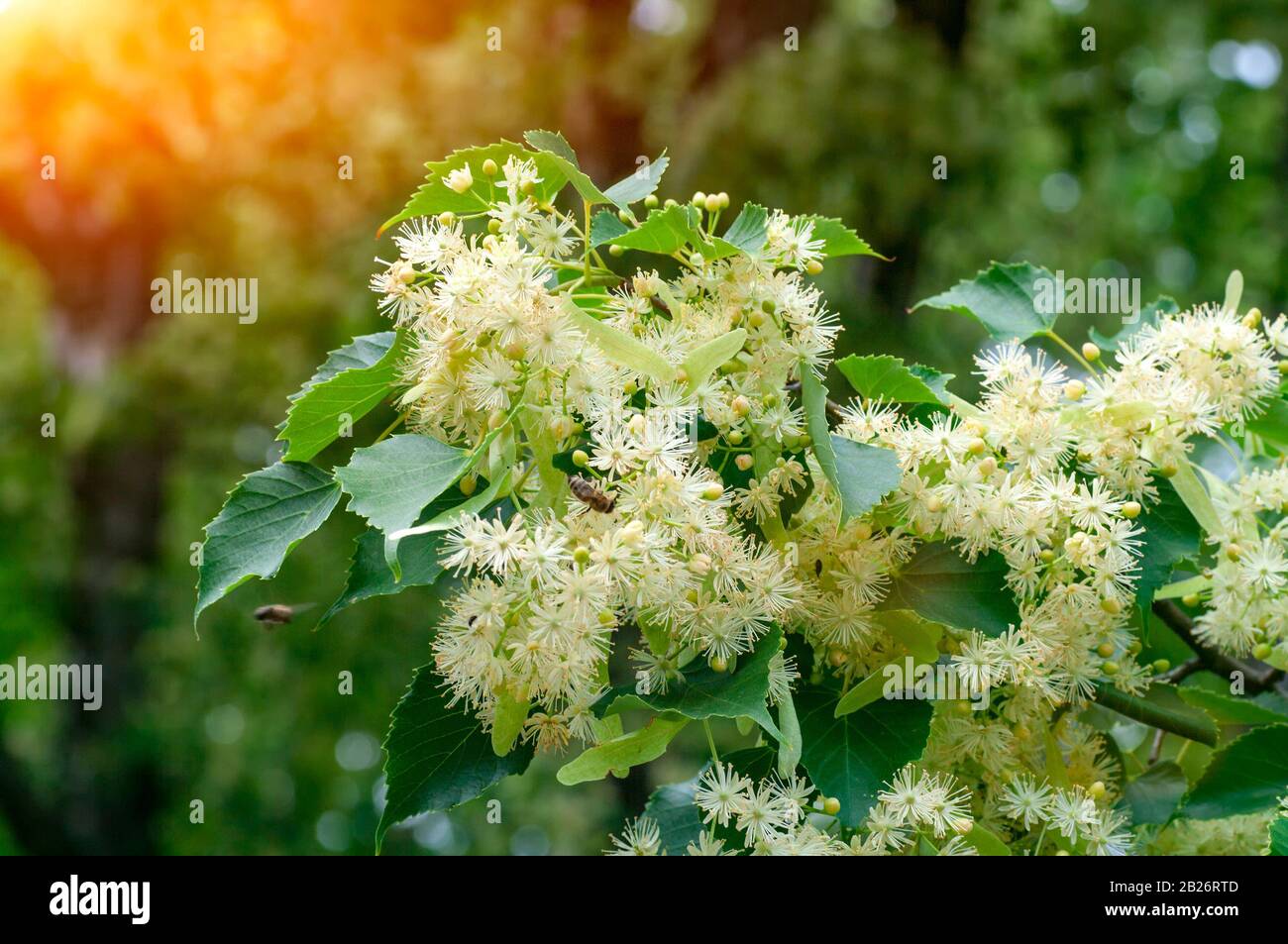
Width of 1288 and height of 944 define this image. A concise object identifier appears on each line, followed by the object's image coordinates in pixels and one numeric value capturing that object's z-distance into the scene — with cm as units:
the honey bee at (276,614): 99
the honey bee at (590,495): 91
